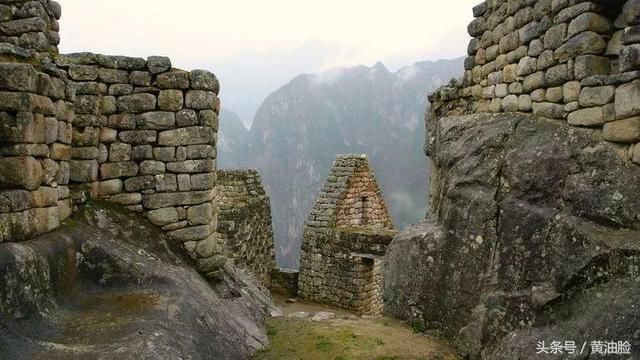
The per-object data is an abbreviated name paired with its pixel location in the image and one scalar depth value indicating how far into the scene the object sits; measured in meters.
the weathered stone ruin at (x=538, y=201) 5.08
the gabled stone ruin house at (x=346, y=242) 16.19
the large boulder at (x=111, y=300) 4.49
